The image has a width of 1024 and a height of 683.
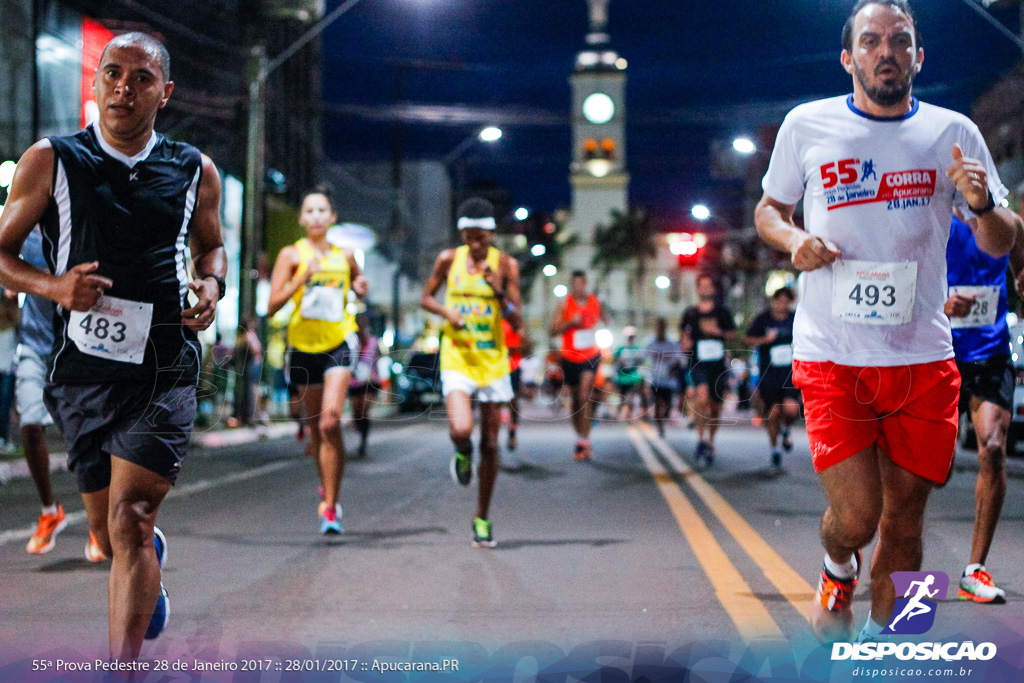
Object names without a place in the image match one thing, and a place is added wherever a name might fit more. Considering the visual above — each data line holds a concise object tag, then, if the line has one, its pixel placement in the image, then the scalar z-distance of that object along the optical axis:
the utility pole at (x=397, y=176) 35.75
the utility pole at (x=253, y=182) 20.14
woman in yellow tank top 8.09
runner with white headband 7.55
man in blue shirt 5.74
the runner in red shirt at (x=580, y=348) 14.73
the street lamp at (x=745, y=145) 24.43
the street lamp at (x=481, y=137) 24.18
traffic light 25.45
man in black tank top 3.82
